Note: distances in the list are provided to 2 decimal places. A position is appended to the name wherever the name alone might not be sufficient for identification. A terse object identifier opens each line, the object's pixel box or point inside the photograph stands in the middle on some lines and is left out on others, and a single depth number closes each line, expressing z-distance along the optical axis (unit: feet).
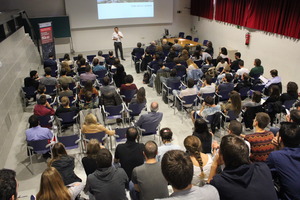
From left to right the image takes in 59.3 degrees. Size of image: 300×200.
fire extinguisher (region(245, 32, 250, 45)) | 34.64
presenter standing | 37.81
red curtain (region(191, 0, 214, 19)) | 43.60
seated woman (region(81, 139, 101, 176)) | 11.60
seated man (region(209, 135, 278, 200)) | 6.42
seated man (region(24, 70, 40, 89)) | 23.98
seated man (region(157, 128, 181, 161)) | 11.99
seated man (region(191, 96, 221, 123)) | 17.58
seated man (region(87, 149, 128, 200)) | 9.27
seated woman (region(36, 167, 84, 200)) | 8.27
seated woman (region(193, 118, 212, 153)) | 13.14
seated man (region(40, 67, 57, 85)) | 23.65
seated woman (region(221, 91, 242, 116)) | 17.39
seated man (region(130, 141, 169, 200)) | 9.39
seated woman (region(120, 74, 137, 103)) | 21.89
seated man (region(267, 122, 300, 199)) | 7.91
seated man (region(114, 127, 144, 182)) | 11.98
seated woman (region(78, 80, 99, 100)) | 20.51
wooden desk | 40.70
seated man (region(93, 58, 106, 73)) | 27.55
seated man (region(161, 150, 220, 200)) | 6.09
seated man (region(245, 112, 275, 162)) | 11.60
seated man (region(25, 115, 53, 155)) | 15.26
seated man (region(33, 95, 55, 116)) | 17.93
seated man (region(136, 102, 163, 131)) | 16.48
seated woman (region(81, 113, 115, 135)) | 15.40
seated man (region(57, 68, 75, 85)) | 23.72
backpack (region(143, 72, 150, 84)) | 30.12
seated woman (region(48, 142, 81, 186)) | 11.13
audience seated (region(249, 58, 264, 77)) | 25.16
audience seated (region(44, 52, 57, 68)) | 29.60
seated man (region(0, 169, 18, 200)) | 6.94
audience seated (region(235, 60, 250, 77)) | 24.58
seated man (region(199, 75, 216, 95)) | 21.13
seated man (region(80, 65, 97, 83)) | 24.57
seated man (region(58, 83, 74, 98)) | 20.76
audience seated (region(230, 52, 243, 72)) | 27.43
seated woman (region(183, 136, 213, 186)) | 9.90
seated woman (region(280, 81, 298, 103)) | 18.31
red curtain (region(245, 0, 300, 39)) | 27.09
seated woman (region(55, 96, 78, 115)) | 18.03
